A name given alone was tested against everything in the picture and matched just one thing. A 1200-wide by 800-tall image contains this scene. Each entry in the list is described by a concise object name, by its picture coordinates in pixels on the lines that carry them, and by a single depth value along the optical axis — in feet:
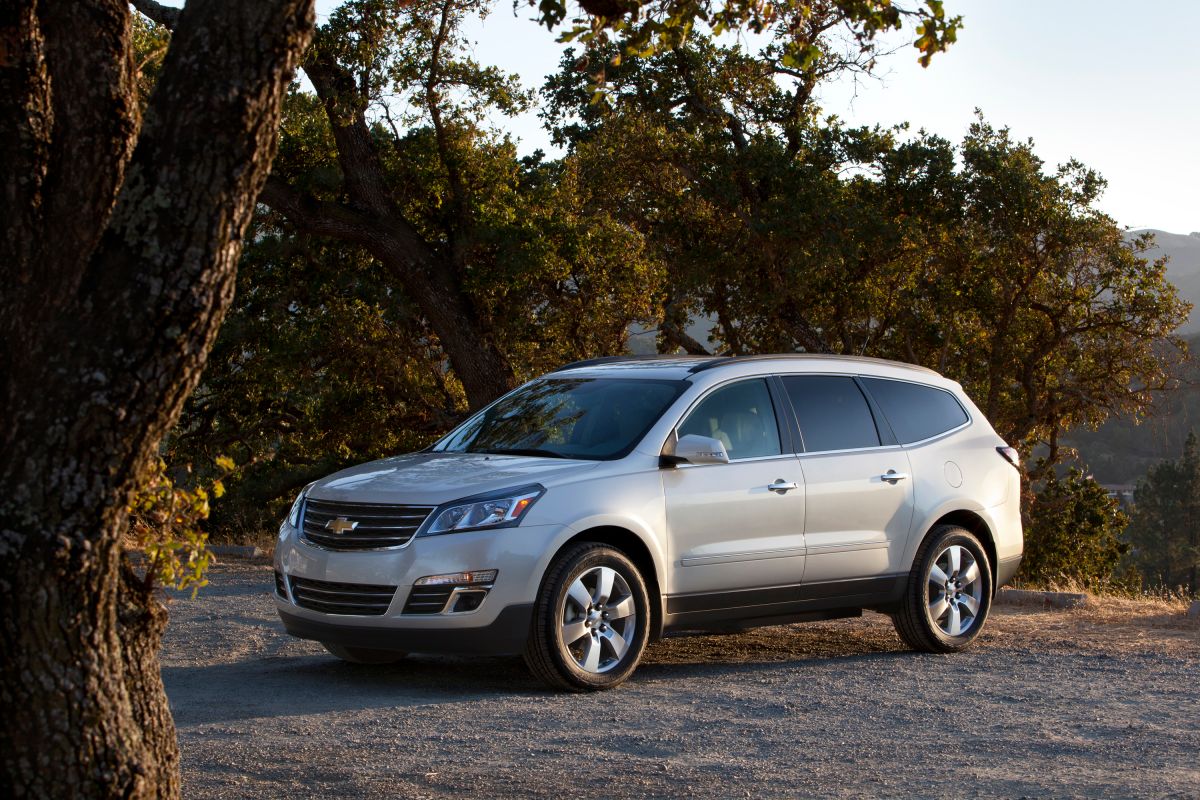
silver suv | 25.05
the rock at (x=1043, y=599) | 40.42
